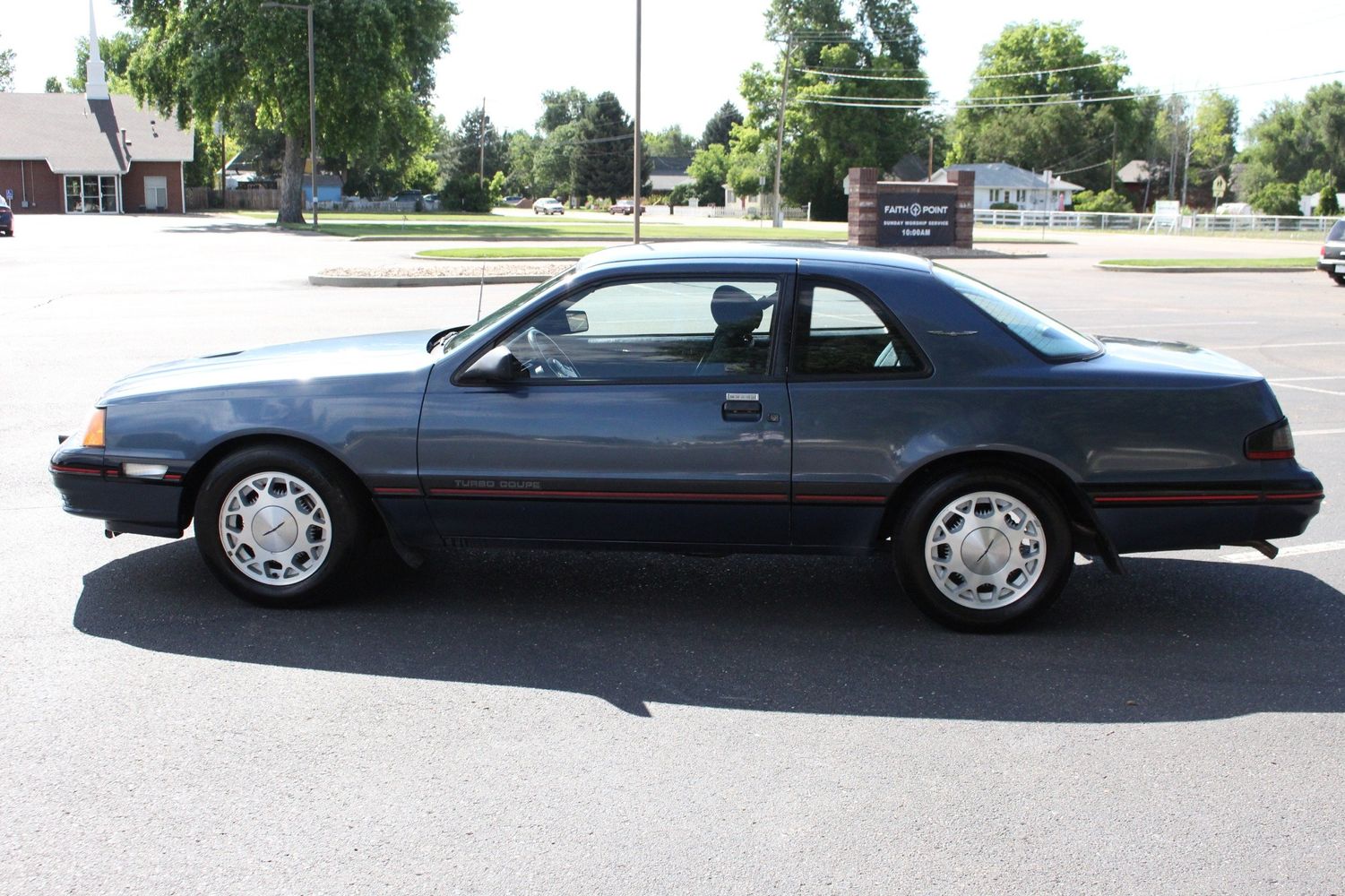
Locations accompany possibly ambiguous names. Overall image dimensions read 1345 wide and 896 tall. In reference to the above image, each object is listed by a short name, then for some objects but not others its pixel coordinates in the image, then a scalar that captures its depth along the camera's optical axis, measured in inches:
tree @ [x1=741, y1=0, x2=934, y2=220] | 3351.4
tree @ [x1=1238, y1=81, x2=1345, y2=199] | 3774.6
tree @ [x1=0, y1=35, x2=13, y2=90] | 5172.2
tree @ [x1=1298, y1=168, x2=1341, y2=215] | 2913.4
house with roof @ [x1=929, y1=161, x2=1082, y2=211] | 3791.8
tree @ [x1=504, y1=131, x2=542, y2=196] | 5536.4
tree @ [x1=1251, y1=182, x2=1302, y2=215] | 3095.5
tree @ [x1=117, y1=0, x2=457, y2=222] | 1999.8
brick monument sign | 1430.9
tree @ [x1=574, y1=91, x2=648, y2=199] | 4461.1
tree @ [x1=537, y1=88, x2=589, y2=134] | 6274.6
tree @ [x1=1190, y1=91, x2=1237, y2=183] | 5073.8
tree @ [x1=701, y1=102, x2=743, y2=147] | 5482.3
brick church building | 2731.3
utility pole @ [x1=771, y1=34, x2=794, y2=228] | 2981.3
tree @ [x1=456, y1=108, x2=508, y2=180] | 4916.3
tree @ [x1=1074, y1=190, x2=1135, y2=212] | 3255.4
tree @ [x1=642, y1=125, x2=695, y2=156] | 7460.6
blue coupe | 200.5
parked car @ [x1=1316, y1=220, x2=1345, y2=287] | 1067.9
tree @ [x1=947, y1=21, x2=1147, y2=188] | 4224.9
